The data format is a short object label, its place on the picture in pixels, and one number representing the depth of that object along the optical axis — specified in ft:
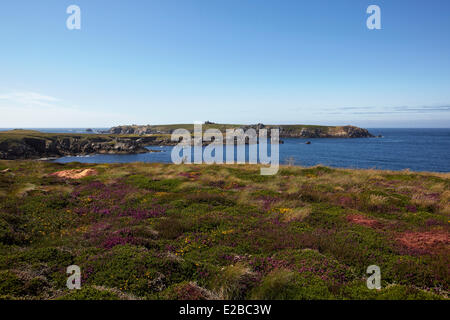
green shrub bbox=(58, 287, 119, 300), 21.49
